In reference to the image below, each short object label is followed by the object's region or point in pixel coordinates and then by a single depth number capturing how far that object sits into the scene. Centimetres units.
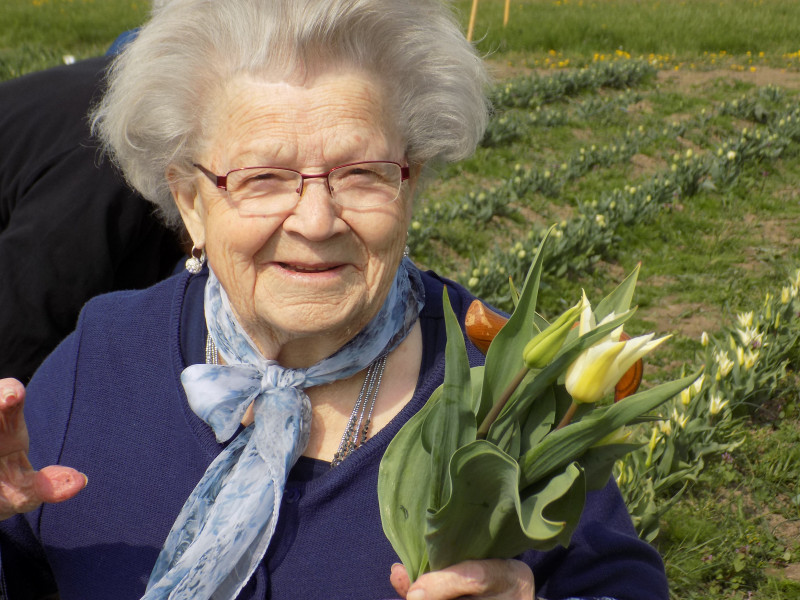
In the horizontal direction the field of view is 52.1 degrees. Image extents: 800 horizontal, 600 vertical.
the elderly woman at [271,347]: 144
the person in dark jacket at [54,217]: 218
